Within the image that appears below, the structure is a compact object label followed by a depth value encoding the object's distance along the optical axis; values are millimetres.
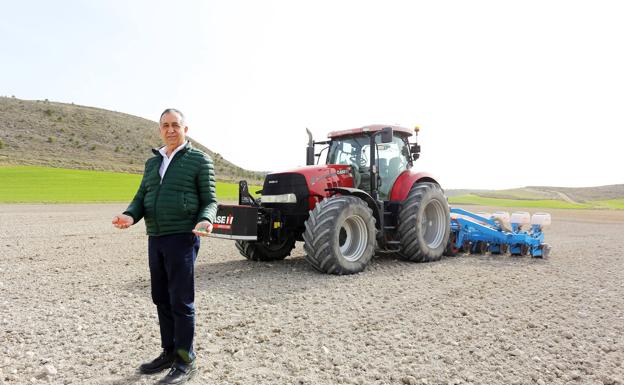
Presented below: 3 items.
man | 3312
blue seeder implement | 9266
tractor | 6656
